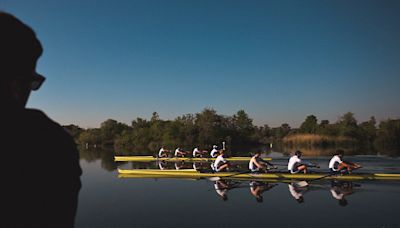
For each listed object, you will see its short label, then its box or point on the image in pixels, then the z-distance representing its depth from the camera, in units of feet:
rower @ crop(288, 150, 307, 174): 53.93
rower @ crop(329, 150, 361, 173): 52.34
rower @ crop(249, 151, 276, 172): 56.18
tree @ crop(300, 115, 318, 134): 267.88
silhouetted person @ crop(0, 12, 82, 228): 3.34
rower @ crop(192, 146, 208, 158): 100.79
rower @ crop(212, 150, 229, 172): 59.11
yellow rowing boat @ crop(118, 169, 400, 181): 51.83
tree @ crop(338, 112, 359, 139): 202.50
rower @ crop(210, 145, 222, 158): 95.18
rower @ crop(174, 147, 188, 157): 102.46
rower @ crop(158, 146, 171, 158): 102.78
